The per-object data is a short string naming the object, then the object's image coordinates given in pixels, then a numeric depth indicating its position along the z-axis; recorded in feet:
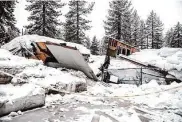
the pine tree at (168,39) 119.14
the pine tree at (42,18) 52.72
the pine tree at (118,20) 66.77
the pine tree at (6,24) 37.13
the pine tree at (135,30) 99.72
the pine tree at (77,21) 61.88
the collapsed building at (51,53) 22.13
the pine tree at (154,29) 100.91
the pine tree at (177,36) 99.72
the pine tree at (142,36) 106.95
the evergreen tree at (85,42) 63.14
